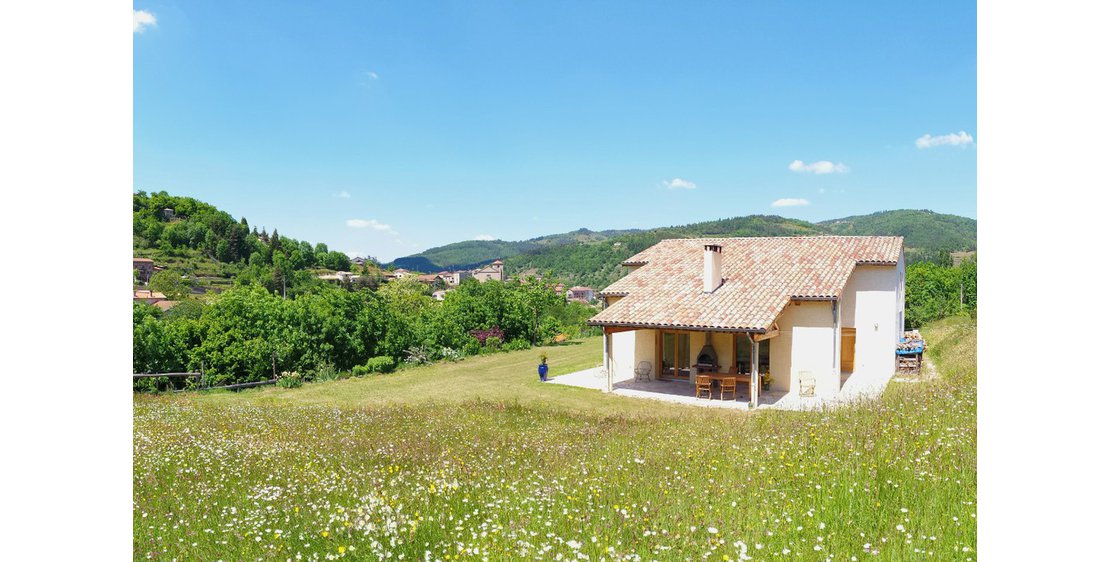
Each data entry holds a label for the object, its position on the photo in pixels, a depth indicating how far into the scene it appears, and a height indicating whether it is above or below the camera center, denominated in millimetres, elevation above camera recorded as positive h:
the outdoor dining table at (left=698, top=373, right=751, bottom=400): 13625 -2437
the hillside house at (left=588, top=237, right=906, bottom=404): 14008 -810
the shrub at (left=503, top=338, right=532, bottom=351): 24959 -2938
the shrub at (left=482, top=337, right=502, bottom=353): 24000 -2882
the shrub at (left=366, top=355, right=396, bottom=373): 20094 -3106
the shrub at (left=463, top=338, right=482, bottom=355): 23266 -2847
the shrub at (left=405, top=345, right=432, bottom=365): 21266 -2958
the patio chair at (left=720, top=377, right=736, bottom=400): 13773 -2664
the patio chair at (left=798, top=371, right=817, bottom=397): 13945 -2679
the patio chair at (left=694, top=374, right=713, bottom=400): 13796 -2639
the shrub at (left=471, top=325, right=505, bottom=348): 24344 -2400
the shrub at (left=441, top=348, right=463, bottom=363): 22188 -3027
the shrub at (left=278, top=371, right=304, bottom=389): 17953 -3325
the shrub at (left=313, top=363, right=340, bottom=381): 18827 -3230
